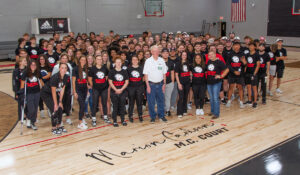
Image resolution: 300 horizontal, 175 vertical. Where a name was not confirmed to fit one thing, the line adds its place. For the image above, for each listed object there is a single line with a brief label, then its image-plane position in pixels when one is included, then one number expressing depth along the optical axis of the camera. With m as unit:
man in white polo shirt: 5.71
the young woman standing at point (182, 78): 6.11
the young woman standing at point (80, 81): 5.64
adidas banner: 16.22
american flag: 22.65
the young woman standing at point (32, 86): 5.44
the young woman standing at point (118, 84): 5.67
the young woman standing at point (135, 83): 5.84
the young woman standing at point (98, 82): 5.72
